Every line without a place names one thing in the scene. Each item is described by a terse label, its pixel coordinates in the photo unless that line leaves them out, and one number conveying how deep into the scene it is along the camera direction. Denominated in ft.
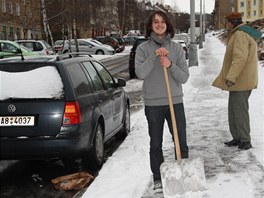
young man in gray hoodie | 14.69
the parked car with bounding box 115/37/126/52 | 151.69
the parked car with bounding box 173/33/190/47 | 120.19
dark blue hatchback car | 18.07
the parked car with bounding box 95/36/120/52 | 147.74
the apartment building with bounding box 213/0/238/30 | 464.24
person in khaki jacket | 19.70
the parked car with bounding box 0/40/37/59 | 70.38
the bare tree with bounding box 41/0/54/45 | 121.48
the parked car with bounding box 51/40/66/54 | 132.05
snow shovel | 14.58
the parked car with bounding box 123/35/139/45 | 228.22
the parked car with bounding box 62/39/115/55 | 122.83
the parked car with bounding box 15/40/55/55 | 83.59
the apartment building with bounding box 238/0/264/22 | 415.44
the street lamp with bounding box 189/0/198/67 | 70.03
